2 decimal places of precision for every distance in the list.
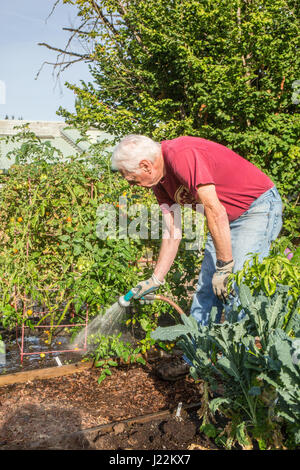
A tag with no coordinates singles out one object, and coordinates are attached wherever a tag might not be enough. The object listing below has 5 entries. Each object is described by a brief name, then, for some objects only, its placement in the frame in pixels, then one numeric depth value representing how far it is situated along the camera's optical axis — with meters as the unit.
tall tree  6.21
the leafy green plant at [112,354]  3.02
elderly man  2.15
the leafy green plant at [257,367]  1.40
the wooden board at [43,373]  2.96
